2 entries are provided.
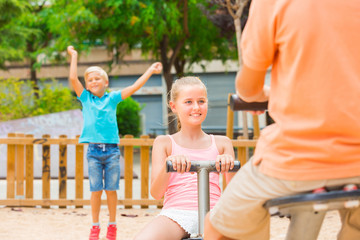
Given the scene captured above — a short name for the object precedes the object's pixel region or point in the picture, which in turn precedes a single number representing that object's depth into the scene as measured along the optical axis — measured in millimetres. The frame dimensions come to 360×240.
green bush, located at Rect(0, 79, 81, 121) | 13016
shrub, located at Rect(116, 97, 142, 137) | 17175
